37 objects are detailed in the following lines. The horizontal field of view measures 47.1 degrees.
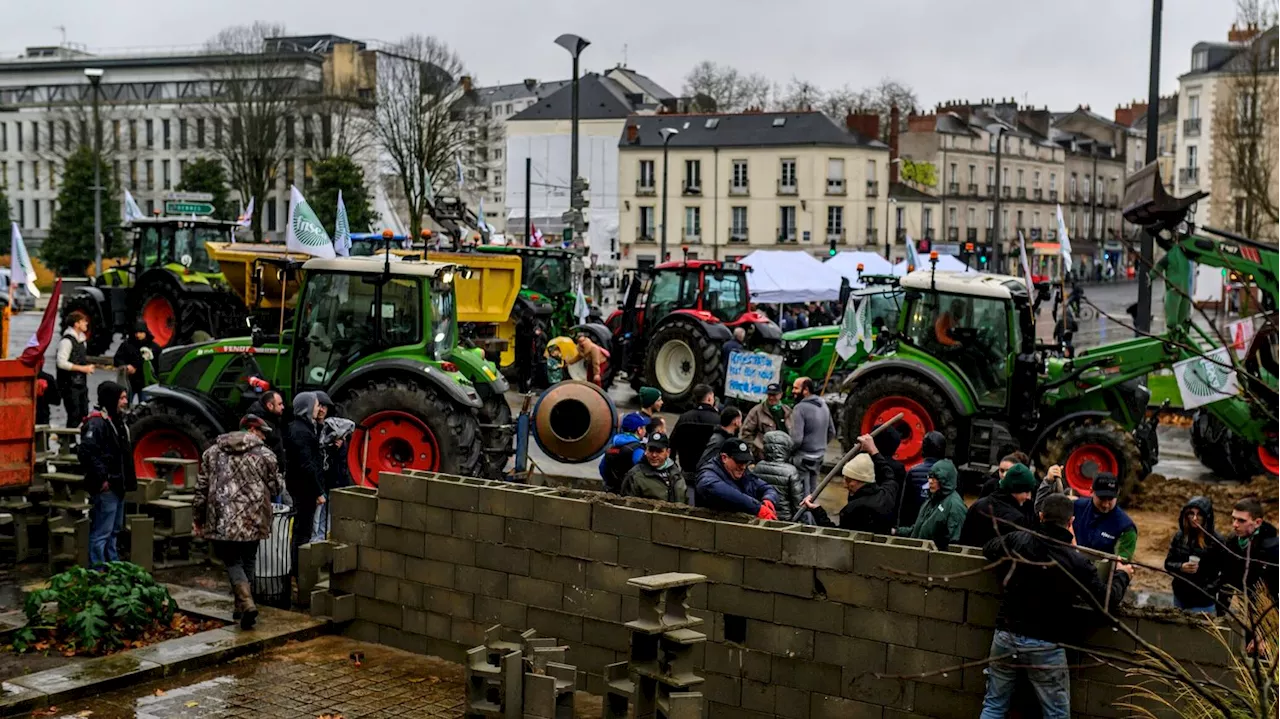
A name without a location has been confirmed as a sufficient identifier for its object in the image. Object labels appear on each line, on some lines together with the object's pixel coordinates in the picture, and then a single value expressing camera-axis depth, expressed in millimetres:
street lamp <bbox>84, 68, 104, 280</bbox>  36875
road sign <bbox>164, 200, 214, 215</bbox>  28234
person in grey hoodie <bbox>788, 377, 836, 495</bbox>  13742
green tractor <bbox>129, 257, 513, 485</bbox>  13711
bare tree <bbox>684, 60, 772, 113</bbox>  104312
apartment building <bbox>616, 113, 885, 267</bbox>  67375
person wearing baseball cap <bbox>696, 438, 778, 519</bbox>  9445
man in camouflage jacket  10180
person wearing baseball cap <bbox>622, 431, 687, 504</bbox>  10125
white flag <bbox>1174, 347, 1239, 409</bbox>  15930
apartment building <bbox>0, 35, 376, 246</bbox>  68188
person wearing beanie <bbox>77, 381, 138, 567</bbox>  10969
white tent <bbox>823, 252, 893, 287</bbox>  35750
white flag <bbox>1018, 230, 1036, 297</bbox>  16844
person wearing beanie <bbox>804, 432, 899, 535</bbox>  9852
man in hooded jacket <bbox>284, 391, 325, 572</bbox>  11430
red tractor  23094
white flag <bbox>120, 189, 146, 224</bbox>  28584
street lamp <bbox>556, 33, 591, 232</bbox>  27703
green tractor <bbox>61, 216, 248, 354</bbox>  27266
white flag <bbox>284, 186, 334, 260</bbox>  14617
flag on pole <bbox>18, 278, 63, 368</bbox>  11352
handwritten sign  20297
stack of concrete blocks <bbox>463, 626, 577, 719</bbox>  8086
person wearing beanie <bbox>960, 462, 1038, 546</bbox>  8070
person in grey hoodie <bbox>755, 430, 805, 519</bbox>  10523
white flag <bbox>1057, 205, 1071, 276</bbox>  24620
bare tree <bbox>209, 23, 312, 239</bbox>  62031
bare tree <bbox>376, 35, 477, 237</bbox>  61000
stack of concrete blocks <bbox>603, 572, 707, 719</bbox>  7488
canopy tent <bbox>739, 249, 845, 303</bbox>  33188
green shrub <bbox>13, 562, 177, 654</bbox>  9781
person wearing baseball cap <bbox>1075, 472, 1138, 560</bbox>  9414
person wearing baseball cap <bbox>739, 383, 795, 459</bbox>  13406
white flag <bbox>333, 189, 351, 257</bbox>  15898
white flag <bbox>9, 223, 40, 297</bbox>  19750
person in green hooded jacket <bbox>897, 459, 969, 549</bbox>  9422
